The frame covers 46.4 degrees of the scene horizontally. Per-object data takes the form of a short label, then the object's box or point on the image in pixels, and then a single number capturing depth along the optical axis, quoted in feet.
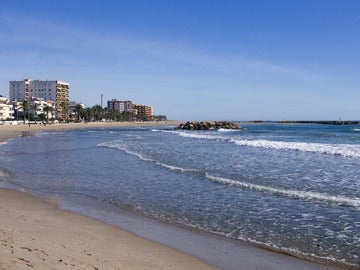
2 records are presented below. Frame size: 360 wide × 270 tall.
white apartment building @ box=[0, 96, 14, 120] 438.40
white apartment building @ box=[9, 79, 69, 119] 588.09
